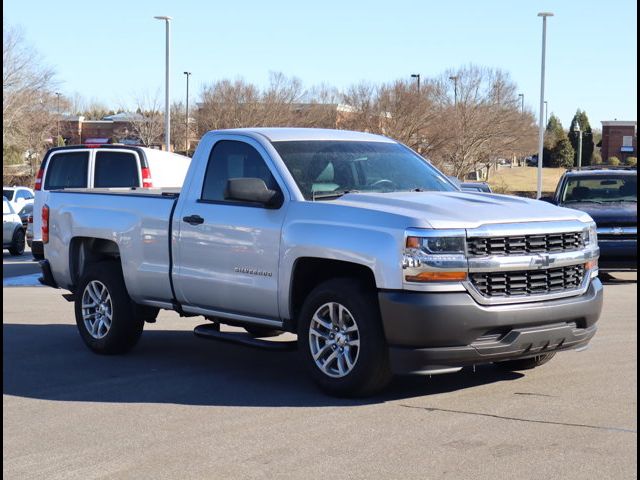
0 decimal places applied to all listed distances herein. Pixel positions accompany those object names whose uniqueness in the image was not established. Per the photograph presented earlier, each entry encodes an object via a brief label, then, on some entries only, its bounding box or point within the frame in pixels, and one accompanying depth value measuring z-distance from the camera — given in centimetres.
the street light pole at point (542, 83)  3944
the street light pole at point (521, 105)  6466
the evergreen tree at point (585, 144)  9844
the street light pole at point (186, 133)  5994
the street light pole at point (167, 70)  3597
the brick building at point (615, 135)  9556
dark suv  1659
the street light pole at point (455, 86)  6060
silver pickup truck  738
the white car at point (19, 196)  2871
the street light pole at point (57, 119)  6525
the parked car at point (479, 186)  2514
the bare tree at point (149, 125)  7019
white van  1739
